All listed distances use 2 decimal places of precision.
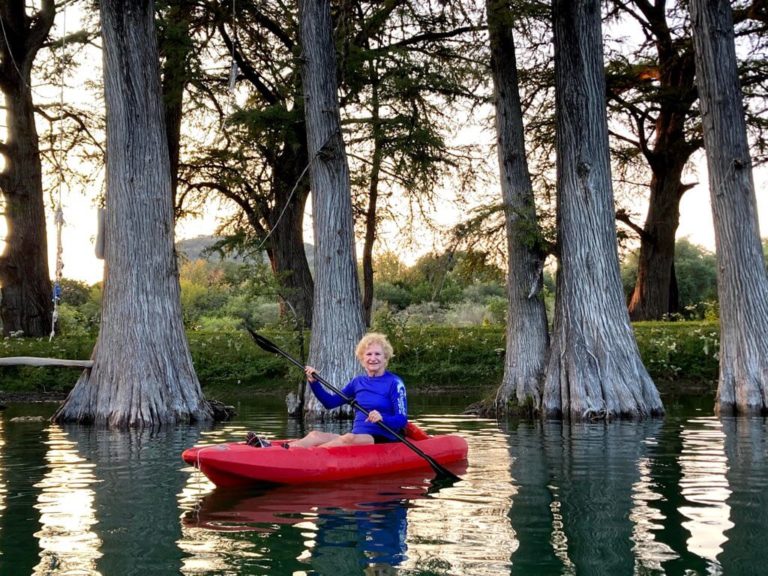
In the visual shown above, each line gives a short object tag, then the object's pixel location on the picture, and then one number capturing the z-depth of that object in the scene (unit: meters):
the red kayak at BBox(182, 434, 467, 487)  7.61
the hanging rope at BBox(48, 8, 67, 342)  11.48
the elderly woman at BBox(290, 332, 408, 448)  8.89
